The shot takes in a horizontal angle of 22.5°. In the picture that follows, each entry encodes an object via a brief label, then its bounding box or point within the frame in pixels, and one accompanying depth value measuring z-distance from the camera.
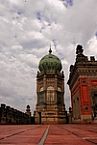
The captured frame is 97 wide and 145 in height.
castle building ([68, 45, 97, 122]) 33.84
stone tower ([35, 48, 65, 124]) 46.75
